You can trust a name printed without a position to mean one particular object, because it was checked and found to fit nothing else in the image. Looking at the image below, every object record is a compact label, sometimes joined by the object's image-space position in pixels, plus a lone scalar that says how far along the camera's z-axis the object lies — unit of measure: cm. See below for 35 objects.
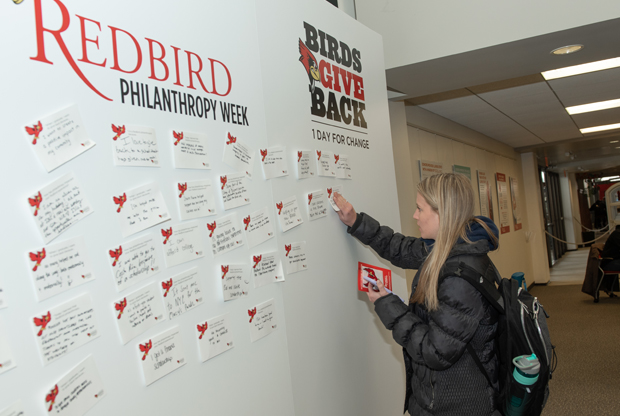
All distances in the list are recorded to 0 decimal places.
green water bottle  163
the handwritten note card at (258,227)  156
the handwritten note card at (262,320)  154
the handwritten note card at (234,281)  143
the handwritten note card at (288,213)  171
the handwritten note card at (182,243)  125
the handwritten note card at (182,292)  124
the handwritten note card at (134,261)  111
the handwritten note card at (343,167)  209
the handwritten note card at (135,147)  114
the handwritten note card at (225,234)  141
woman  163
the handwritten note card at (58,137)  97
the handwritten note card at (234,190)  147
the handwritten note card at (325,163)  196
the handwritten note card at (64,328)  95
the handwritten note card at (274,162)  166
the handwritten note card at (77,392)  96
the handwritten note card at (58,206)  96
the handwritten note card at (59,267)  95
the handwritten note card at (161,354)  117
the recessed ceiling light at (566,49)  322
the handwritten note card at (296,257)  173
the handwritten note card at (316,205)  189
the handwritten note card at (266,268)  158
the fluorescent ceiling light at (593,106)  583
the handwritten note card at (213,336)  133
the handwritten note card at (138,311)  111
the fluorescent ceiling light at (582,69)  417
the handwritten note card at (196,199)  131
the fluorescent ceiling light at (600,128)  757
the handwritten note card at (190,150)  130
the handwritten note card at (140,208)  114
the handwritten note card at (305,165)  183
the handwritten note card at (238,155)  150
